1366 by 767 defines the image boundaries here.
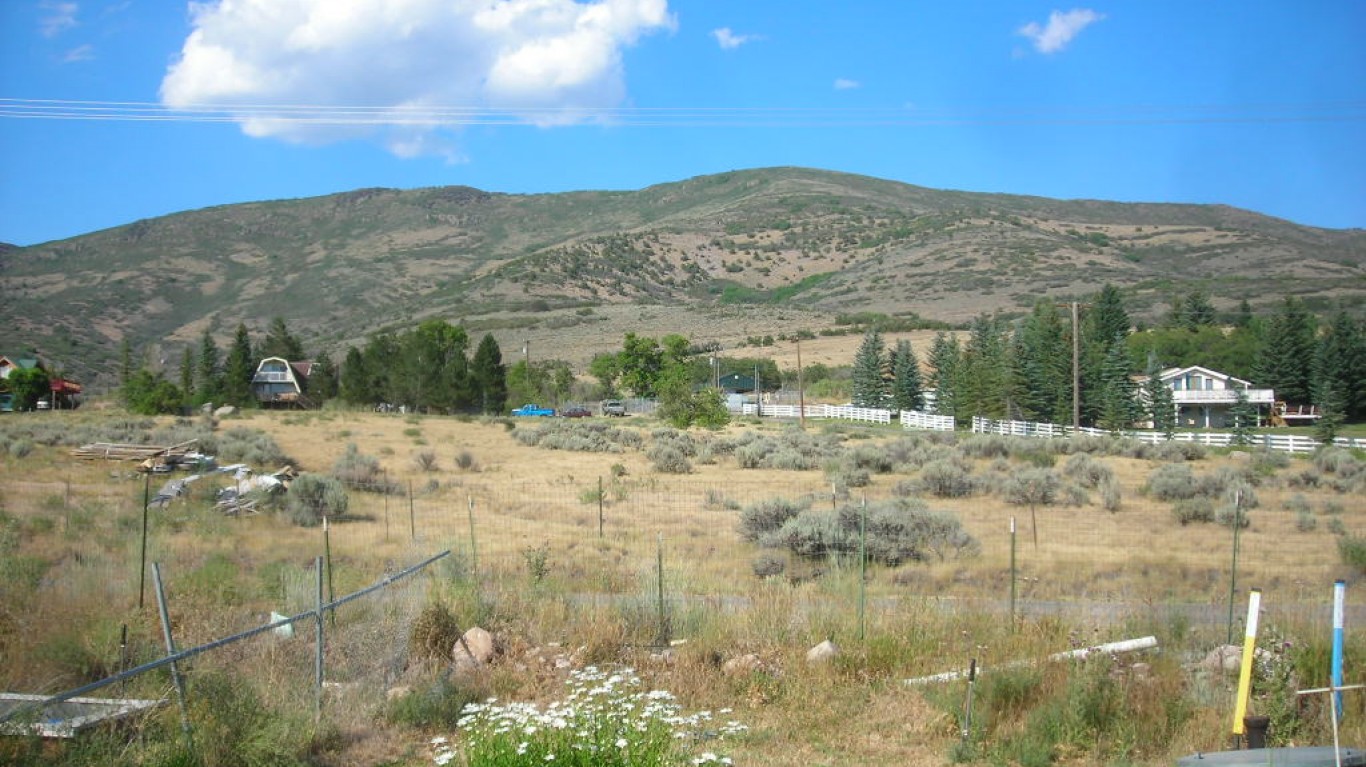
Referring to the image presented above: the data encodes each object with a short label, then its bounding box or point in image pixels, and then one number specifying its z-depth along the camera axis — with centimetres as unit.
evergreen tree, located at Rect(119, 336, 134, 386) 7331
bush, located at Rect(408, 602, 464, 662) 1062
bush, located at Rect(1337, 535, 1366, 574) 1727
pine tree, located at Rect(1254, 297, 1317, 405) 7419
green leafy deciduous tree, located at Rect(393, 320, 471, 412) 7288
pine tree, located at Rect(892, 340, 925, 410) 8069
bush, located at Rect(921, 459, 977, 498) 2900
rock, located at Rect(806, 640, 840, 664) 1025
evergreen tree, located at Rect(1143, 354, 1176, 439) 6288
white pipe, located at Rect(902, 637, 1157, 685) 941
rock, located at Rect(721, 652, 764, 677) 1002
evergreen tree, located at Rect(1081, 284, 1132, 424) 6619
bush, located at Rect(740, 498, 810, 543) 2009
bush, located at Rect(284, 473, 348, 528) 2270
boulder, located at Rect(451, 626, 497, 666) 1035
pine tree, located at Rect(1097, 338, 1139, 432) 6306
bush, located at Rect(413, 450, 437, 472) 3550
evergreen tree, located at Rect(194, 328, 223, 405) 7338
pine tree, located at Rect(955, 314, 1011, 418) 6616
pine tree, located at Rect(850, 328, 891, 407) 8450
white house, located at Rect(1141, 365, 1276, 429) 7519
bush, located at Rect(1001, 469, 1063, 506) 2711
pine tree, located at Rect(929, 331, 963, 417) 7075
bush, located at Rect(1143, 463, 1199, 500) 2880
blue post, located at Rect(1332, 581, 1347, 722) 756
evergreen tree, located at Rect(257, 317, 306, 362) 9328
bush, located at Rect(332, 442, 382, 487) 2939
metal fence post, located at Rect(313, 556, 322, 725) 830
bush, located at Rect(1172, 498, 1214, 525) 2425
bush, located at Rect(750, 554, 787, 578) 1677
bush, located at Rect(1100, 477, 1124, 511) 2653
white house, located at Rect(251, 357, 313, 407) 8350
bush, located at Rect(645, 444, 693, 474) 3588
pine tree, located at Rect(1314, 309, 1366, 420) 6825
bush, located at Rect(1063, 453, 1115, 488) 3212
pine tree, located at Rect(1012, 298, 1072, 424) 6575
